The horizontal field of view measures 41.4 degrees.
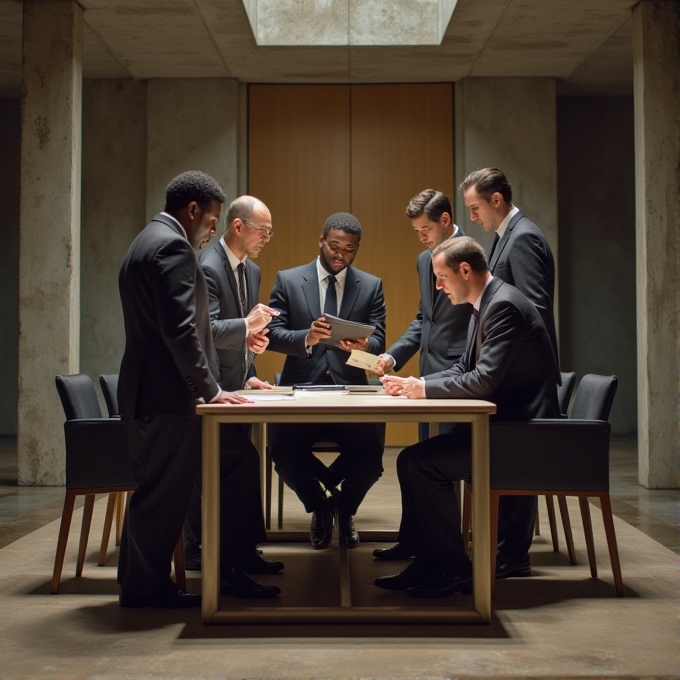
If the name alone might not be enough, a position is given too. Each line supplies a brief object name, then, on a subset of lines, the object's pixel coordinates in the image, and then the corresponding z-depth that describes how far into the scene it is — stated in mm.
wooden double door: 8914
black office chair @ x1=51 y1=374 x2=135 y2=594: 3600
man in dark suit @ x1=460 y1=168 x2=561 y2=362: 3986
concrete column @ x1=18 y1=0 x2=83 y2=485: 6500
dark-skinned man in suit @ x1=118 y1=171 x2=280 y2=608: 3188
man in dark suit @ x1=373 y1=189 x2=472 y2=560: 4398
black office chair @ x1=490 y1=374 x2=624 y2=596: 3428
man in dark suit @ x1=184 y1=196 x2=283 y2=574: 3689
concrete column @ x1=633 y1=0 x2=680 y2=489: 6438
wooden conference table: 3053
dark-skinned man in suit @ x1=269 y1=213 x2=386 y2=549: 4410
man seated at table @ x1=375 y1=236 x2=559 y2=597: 3385
